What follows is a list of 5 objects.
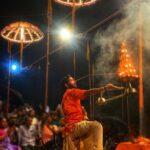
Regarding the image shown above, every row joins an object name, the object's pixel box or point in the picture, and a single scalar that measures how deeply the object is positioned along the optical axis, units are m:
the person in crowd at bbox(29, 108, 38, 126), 12.11
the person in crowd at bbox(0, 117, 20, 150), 10.60
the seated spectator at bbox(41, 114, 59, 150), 10.72
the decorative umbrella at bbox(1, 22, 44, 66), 12.00
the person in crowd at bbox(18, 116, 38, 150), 11.72
